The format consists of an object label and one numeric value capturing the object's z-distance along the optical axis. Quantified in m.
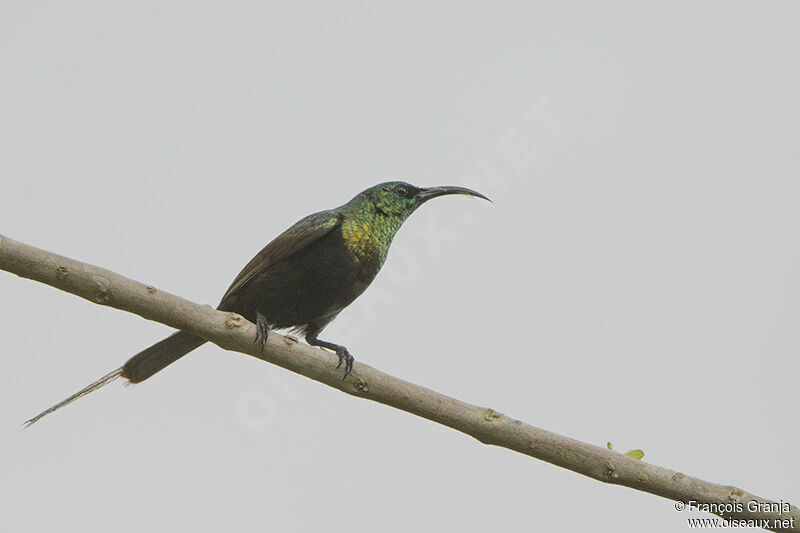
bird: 9.41
